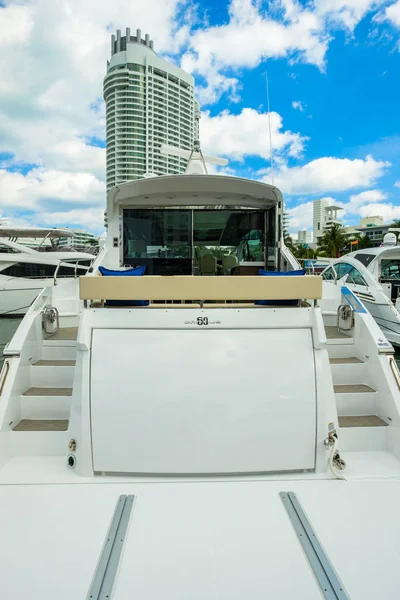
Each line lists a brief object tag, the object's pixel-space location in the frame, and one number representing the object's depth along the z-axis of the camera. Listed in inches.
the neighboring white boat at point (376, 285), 309.3
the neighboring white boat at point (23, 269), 672.4
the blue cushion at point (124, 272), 128.6
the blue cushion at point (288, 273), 128.0
